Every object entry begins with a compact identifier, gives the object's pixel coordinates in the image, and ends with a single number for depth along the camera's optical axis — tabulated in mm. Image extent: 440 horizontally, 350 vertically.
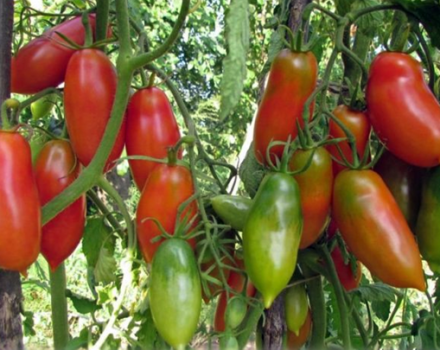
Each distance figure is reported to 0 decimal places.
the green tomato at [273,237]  632
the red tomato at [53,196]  717
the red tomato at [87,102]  697
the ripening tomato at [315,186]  688
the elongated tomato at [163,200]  704
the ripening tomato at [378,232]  656
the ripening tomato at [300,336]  857
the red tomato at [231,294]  778
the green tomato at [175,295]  633
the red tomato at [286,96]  726
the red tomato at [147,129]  741
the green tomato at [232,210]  728
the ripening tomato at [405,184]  717
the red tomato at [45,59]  755
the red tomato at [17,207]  617
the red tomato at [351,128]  718
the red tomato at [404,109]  667
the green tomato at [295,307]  807
